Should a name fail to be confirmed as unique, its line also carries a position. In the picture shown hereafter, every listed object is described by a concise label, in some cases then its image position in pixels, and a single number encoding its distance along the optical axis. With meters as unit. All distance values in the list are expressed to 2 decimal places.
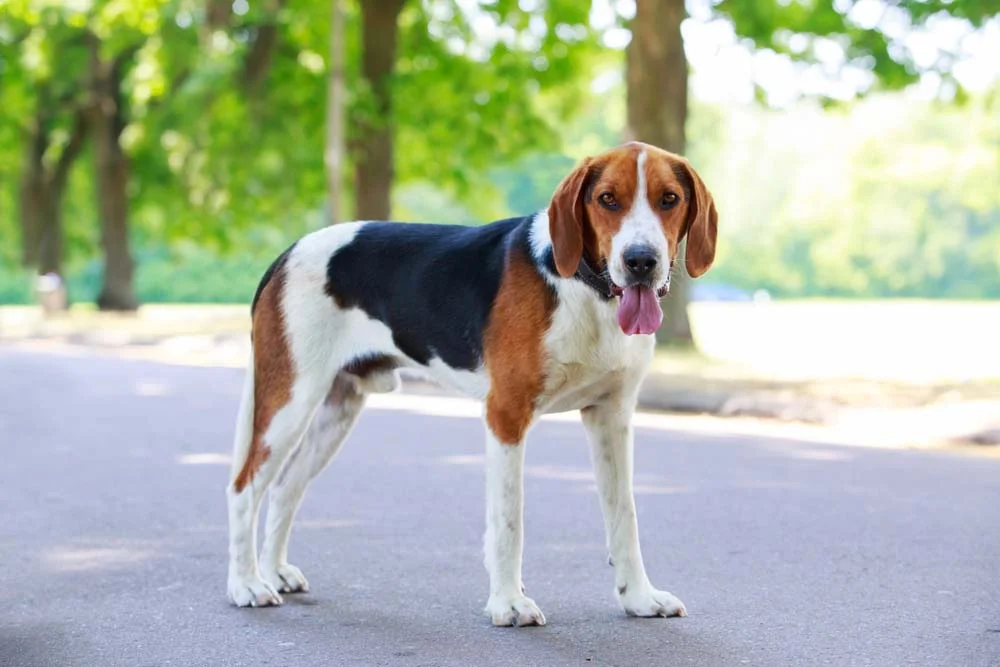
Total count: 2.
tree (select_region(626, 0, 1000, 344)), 20.62
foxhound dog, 5.41
